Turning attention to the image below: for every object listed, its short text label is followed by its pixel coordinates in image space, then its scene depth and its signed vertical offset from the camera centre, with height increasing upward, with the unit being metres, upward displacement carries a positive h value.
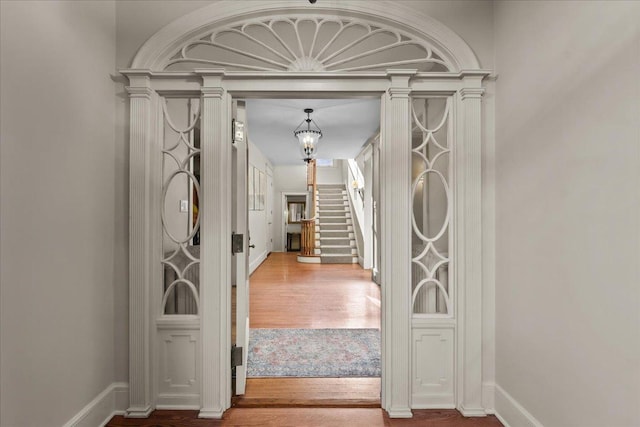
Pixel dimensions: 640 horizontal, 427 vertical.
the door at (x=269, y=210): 9.91 +0.06
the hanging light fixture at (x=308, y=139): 5.26 +1.16
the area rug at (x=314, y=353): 2.58 -1.22
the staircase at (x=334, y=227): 8.24 -0.42
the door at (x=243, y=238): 2.19 -0.17
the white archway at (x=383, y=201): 2.03 +0.07
